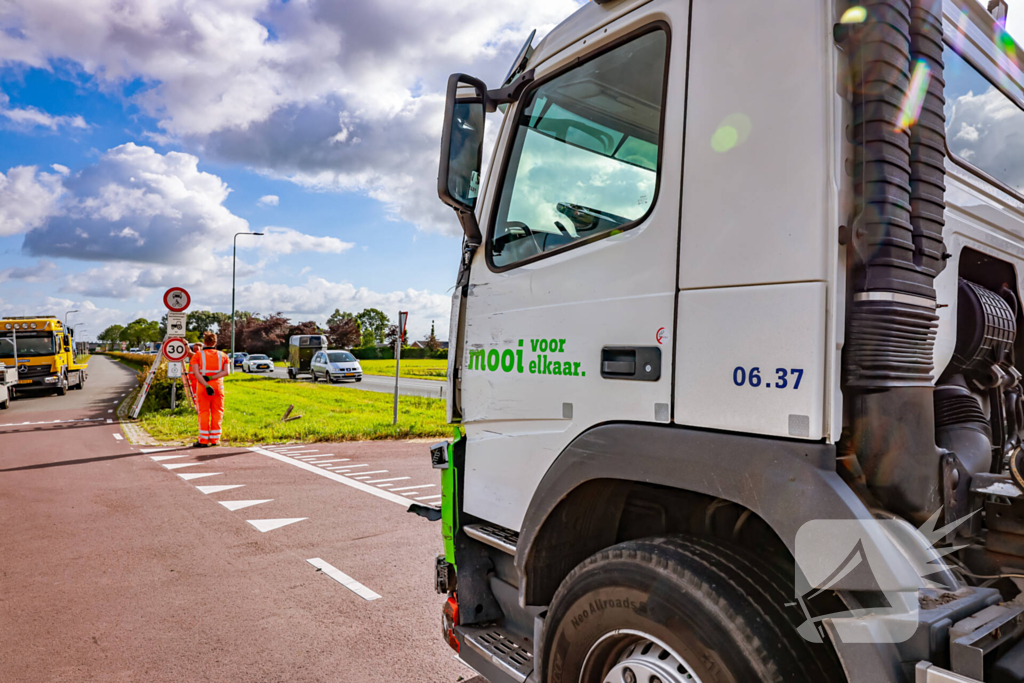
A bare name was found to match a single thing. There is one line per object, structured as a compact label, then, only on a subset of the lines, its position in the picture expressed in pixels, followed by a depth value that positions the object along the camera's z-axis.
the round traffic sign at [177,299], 12.29
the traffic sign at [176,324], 12.64
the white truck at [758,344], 1.52
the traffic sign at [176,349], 12.60
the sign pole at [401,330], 12.03
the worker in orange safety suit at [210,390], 10.15
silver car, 30.47
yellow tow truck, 21.98
